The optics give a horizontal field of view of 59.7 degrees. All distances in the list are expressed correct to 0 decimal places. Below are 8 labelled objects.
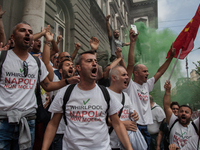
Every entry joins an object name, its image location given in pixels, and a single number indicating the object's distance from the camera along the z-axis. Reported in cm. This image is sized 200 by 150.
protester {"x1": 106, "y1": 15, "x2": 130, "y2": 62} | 609
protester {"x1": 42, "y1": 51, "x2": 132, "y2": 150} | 186
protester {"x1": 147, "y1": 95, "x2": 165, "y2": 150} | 496
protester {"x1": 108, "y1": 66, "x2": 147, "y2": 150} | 250
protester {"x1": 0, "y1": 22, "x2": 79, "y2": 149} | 205
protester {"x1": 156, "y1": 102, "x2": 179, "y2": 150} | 439
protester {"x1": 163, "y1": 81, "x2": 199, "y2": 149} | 354
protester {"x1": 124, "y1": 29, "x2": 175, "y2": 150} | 330
